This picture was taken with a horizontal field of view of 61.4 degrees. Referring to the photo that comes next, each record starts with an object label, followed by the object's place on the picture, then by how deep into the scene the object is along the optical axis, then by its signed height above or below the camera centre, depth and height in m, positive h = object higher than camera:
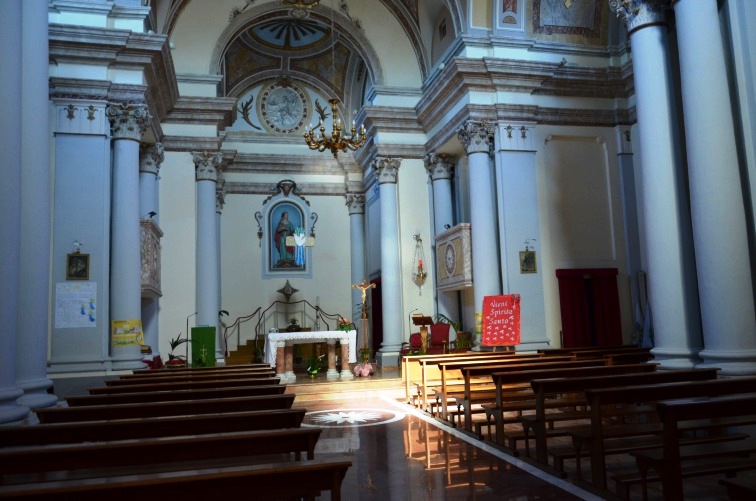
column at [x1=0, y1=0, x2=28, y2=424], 4.84 +1.10
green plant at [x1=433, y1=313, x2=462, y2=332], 15.38 +0.13
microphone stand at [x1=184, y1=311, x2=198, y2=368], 14.44 +0.15
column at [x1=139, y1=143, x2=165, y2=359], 14.12 +3.08
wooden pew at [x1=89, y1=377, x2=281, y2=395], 6.63 -0.52
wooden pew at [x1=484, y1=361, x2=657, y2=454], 6.54 -0.57
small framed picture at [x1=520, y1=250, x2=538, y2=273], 13.66 +1.27
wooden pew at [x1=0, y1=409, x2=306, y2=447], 3.73 -0.55
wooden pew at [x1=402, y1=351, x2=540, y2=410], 9.68 -0.69
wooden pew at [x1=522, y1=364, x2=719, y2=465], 5.44 -0.56
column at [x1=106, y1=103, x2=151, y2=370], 11.22 +1.90
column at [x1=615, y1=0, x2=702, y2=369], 7.16 +1.30
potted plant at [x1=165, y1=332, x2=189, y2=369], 12.77 -0.43
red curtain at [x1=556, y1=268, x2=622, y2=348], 13.91 +0.27
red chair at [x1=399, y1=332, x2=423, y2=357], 15.37 -0.42
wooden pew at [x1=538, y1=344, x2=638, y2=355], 10.73 -0.52
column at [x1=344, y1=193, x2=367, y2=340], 21.05 +3.14
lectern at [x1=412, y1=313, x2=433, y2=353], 14.01 +0.01
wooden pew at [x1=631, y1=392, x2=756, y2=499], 3.80 -0.88
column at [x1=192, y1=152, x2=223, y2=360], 15.20 +2.40
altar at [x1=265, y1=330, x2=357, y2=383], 13.57 -0.37
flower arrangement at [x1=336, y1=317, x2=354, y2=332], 14.10 +0.08
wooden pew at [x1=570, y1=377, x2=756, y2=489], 4.56 -0.59
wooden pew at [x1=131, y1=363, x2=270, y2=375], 9.16 -0.50
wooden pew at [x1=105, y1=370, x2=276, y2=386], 7.53 -0.51
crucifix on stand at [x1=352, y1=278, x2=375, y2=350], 15.45 +0.46
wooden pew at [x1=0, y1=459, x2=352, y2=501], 2.43 -0.60
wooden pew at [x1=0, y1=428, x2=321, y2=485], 3.07 -0.57
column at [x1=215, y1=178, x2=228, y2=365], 18.64 +3.77
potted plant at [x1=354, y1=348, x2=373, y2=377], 13.66 -0.86
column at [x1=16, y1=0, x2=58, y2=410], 5.74 +1.30
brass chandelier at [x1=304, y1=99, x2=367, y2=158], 13.43 +4.04
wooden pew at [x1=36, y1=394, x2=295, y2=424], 4.57 -0.53
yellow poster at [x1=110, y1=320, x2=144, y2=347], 11.15 +0.11
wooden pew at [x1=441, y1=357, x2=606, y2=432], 7.50 -0.56
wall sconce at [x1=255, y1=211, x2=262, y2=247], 20.86 +3.56
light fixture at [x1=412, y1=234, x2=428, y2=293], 16.42 +1.57
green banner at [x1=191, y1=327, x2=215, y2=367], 12.84 -0.23
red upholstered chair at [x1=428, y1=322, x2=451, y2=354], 14.75 -0.24
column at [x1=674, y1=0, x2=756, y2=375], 6.30 +1.15
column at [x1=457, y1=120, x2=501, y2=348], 13.77 +2.42
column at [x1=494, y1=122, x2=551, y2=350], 13.56 +2.16
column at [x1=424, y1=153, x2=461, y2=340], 16.30 +3.16
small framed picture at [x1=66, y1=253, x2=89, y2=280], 10.79 +1.25
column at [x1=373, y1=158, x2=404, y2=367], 16.30 +1.63
